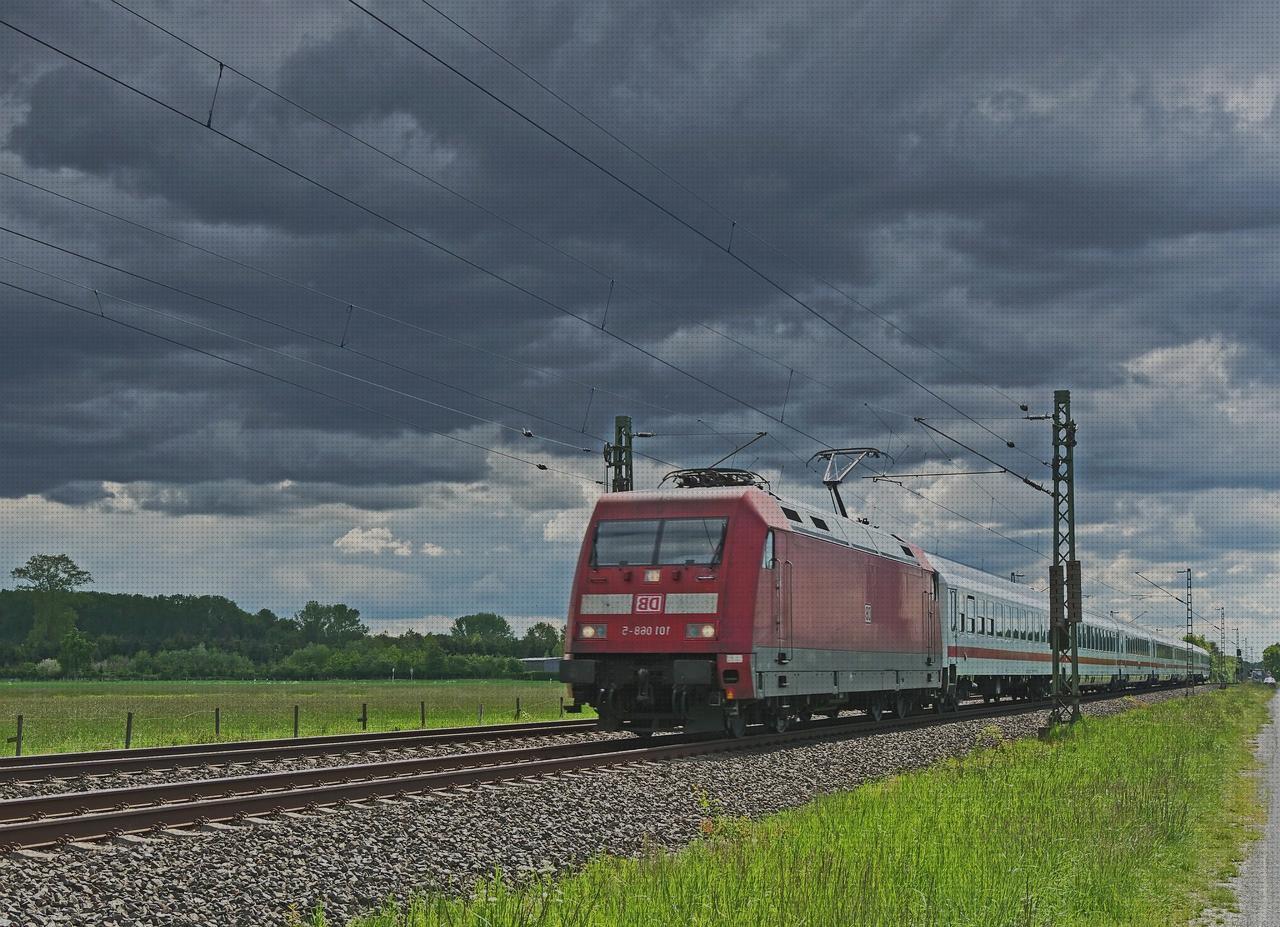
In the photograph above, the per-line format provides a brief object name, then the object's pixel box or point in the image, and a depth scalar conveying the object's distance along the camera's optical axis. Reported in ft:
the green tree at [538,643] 384.53
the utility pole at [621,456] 126.82
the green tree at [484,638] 460.14
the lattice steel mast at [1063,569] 98.68
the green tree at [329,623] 546.26
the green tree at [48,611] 491.72
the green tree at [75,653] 465.88
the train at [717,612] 71.15
